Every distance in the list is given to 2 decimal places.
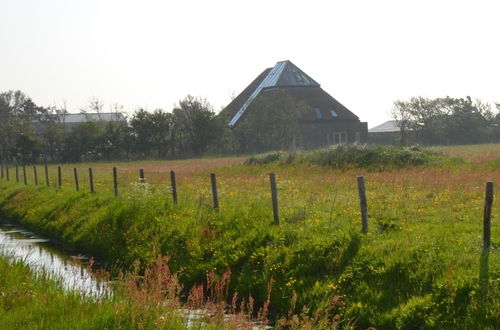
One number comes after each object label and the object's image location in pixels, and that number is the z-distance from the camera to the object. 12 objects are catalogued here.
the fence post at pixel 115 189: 23.84
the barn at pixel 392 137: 93.56
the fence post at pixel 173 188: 19.65
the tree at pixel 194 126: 78.19
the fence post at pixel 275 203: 15.34
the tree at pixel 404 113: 97.75
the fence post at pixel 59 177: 31.96
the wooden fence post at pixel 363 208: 13.44
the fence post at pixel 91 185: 26.58
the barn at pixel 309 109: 83.69
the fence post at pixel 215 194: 17.81
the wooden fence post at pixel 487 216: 10.82
